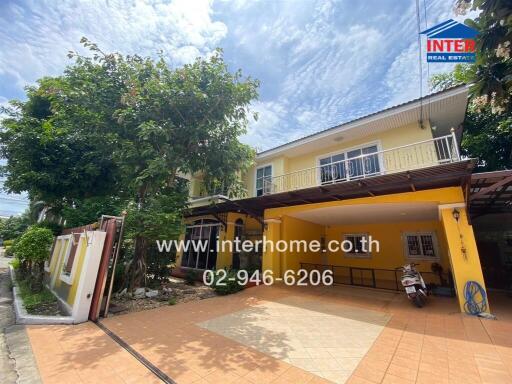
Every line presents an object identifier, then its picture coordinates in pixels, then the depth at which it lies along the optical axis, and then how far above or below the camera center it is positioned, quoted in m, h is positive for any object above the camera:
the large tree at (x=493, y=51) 2.67 +2.64
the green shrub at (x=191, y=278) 9.93 -1.33
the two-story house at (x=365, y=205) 6.07 +1.69
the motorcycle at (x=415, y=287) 6.21 -0.90
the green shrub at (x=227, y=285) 7.93 -1.25
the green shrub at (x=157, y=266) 8.10 -0.67
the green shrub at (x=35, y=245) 7.36 -0.03
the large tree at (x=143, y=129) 7.14 +4.13
